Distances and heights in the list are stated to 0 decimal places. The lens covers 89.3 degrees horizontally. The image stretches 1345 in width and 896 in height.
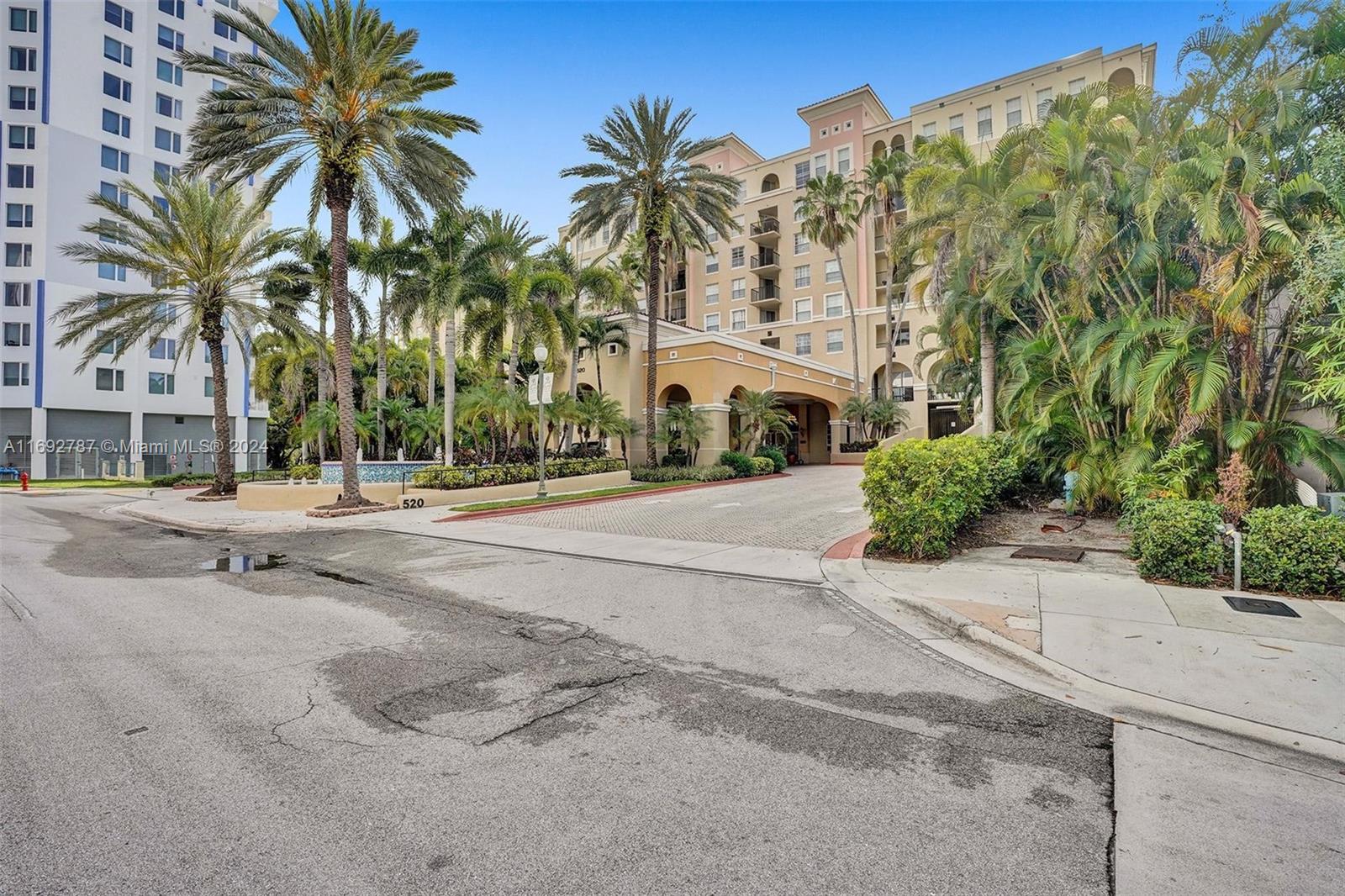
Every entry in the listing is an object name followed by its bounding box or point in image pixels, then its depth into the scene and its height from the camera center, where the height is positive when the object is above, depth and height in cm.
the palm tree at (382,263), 2406 +656
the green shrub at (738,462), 3020 -68
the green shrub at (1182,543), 809 -116
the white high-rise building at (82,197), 4272 +1599
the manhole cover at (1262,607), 687 -167
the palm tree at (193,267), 2394 +652
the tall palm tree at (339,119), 1759 +890
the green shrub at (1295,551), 747 -118
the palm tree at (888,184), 3866 +1515
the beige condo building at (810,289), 3241 +1266
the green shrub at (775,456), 3447 -44
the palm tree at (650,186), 2694 +1065
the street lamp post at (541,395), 1967 +152
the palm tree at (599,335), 3058 +513
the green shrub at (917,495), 979 -71
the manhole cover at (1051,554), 972 -157
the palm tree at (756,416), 3228 +151
